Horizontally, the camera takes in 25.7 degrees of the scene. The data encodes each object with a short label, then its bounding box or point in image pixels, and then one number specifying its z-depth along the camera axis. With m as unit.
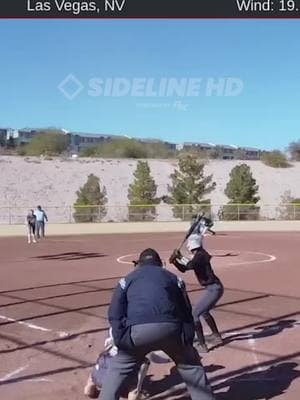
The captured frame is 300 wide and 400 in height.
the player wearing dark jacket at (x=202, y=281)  8.36
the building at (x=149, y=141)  104.86
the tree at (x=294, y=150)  99.25
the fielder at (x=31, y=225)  30.78
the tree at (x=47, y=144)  93.44
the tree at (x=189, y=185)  53.03
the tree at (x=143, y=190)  53.22
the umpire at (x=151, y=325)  5.38
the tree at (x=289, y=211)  49.05
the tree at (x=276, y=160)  87.69
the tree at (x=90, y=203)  47.00
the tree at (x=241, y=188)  52.66
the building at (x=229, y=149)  132.70
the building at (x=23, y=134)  143.25
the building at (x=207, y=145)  123.80
